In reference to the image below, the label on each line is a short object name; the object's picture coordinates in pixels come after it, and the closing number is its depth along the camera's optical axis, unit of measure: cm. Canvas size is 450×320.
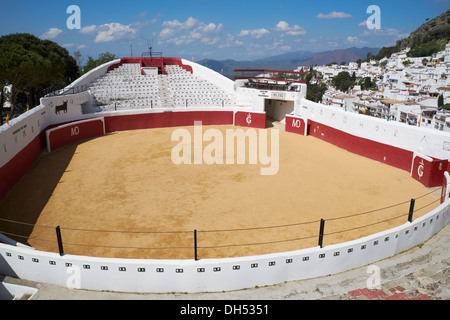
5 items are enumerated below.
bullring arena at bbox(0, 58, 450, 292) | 846
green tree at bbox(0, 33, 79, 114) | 2319
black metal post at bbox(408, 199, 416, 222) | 990
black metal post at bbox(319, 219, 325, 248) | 866
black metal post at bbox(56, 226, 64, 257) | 815
